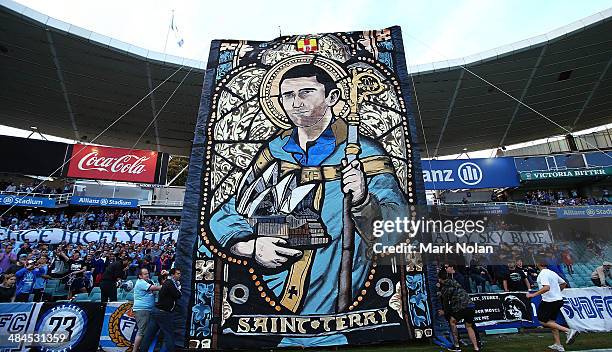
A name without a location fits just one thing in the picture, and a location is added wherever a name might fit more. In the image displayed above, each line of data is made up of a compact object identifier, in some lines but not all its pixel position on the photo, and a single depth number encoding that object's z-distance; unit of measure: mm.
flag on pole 17366
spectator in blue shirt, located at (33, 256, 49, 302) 8391
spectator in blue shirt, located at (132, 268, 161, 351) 5770
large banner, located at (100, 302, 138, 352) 6086
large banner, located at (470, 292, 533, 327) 7289
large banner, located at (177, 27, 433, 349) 6082
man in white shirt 5605
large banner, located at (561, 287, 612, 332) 7141
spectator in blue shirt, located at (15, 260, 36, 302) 8102
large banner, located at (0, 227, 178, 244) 14547
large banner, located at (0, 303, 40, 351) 5934
